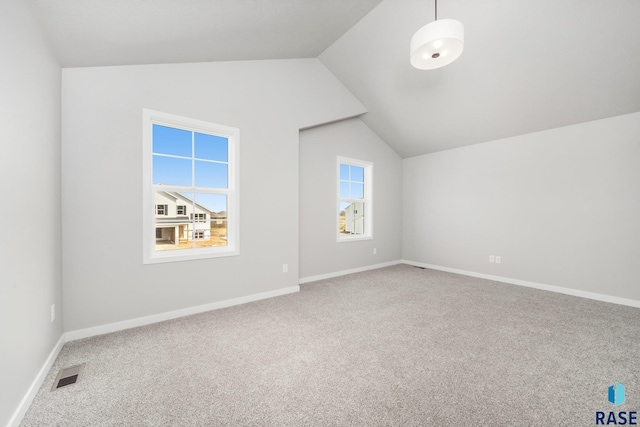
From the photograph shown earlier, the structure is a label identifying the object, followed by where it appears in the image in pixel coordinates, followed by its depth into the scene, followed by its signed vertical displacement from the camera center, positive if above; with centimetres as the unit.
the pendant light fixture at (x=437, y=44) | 186 +138
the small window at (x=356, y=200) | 491 +28
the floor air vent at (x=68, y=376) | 168 -116
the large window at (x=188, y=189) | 262 +30
